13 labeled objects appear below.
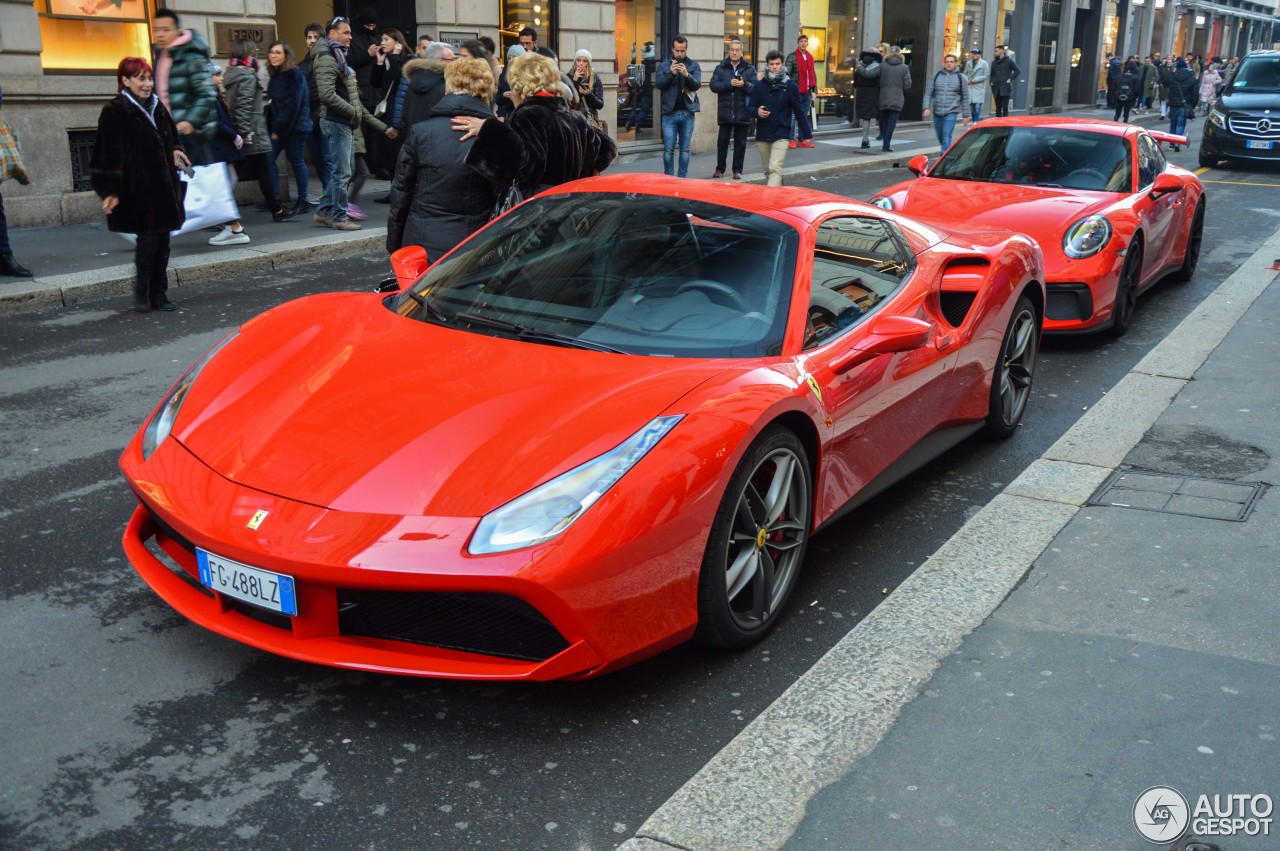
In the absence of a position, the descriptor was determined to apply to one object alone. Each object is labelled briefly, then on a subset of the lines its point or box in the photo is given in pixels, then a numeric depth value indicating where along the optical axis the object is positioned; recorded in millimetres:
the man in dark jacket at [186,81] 10203
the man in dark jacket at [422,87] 11342
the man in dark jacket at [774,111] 15852
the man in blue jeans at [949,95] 20078
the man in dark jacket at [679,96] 16078
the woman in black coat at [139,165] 8172
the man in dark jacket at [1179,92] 26188
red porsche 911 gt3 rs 7789
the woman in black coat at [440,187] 6562
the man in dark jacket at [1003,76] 27369
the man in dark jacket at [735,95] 16703
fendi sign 13578
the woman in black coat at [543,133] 6945
